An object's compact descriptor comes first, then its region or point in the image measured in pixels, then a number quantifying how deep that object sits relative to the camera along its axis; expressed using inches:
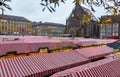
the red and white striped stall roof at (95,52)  284.1
